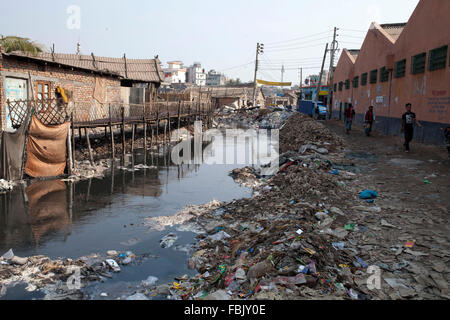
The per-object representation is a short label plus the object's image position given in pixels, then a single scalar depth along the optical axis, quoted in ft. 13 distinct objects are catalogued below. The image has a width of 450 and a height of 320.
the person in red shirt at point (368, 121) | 59.02
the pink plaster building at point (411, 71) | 42.04
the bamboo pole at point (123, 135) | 59.48
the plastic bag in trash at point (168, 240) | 25.58
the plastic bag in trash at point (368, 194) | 27.48
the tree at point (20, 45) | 52.85
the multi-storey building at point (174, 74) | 290.68
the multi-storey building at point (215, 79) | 350.39
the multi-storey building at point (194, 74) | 336.49
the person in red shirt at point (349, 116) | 64.18
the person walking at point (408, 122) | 39.42
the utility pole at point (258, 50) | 160.83
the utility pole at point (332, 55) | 117.29
